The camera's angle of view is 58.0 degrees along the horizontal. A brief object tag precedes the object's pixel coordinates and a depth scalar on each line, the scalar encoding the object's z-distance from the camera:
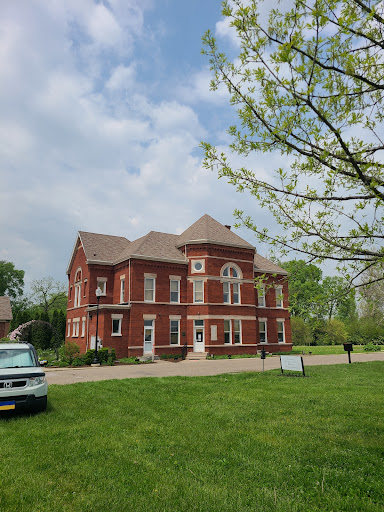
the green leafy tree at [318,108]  4.72
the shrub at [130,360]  25.84
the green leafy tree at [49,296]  65.56
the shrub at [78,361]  24.49
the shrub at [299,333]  51.22
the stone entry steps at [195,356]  28.78
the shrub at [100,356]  24.59
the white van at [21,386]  7.98
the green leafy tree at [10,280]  77.86
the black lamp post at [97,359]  23.79
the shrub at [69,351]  24.70
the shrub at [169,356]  28.66
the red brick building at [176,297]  28.69
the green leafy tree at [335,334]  52.75
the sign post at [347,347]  20.45
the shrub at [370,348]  37.78
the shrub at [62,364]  23.80
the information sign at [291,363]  14.82
